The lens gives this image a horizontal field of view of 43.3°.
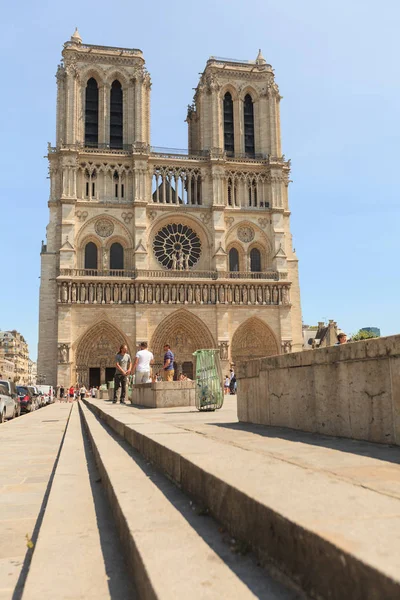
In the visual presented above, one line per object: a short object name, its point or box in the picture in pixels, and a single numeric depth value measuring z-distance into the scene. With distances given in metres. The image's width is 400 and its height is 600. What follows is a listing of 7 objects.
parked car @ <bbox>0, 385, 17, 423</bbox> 12.28
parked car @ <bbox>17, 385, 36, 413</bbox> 17.34
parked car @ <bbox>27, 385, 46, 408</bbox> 19.52
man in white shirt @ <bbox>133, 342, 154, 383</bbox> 11.09
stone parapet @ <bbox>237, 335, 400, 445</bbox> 3.12
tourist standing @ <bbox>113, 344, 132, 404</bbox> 11.41
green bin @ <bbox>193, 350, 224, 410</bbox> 7.61
